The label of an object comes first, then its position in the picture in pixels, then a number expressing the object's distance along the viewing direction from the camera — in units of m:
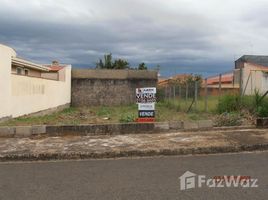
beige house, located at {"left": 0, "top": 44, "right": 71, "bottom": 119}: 7.41
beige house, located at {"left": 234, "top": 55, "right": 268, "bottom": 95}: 8.16
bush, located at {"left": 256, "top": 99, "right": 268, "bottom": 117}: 7.15
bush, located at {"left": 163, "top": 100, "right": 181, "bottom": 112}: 12.22
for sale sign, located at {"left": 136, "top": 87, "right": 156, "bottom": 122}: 6.66
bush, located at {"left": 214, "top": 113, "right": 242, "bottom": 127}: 6.80
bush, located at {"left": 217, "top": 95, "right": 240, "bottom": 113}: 8.12
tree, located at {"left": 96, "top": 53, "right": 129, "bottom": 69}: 29.36
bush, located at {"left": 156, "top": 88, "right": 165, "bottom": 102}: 17.57
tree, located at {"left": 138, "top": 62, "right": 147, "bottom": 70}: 29.14
